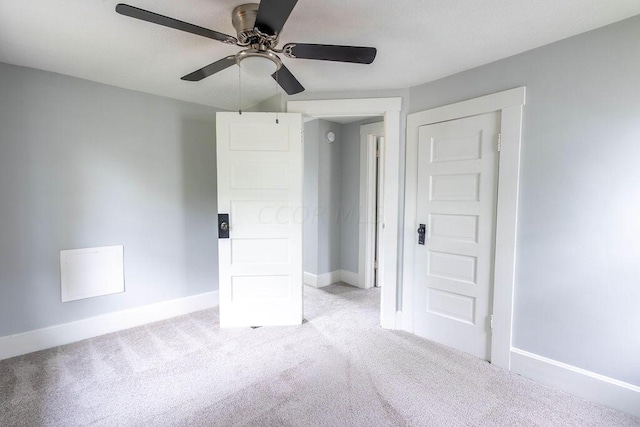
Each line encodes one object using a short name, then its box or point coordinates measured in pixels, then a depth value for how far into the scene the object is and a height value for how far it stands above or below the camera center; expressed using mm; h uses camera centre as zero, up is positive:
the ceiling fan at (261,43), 1248 +773
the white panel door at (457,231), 2176 -262
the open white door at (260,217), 2596 -185
